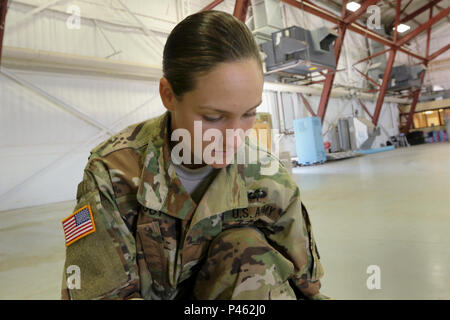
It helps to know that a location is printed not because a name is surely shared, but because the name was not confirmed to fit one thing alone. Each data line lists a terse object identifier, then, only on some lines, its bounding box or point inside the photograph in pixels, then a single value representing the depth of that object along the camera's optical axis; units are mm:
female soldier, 769
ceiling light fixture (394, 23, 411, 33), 10250
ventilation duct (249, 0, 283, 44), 7625
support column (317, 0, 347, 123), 8451
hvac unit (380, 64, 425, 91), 12172
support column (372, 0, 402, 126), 11117
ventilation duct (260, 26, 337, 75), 6902
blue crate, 7930
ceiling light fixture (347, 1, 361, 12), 8219
